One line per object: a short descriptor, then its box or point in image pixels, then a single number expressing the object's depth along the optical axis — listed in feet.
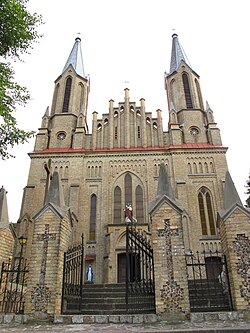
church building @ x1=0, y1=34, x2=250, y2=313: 60.70
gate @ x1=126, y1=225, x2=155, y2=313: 24.36
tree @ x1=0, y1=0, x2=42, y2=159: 30.60
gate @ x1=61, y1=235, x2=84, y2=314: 25.13
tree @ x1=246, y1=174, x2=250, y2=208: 86.56
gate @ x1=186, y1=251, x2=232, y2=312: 23.68
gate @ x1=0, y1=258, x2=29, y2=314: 25.46
